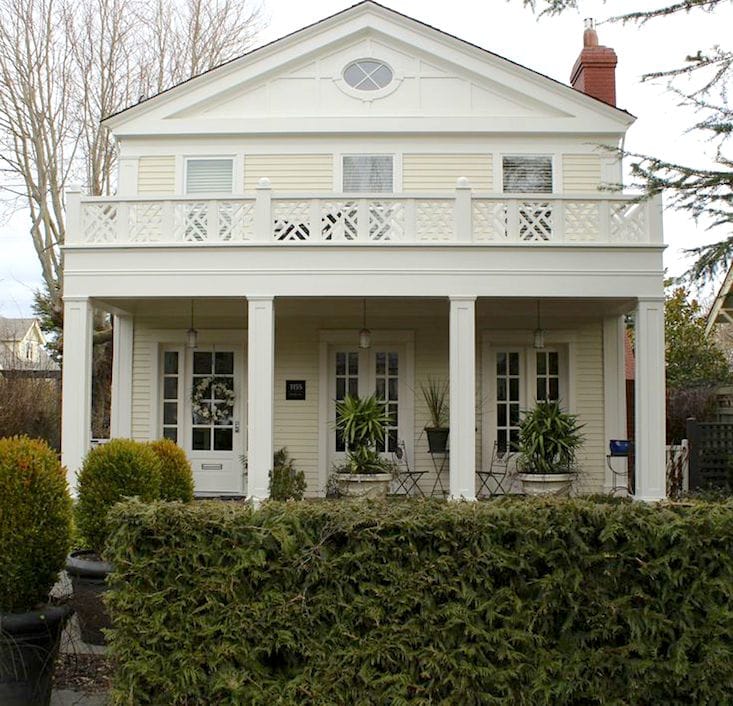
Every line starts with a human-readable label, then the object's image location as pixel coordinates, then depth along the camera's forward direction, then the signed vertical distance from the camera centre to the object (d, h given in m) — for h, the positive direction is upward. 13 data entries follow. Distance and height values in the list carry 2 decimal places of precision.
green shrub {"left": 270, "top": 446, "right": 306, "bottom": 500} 10.62 -1.20
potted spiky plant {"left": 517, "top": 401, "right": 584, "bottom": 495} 10.72 -0.78
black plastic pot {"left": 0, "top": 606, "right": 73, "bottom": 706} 4.23 -1.41
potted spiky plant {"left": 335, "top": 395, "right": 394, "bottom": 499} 10.68 -0.77
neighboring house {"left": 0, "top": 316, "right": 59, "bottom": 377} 17.21 +1.03
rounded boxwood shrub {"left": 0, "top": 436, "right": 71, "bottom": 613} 4.52 -0.76
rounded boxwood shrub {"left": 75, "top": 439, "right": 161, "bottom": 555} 6.15 -0.69
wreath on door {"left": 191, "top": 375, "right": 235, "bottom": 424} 12.95 -0.08
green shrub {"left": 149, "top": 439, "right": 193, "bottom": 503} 7.48 -0.72
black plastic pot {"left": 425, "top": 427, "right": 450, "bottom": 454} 12.18 -0.66
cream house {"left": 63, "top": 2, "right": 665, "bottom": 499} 12.60 +3.42
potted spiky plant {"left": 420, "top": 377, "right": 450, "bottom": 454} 12.20 -0.24
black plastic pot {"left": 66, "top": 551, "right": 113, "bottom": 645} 5.54 -1.42
